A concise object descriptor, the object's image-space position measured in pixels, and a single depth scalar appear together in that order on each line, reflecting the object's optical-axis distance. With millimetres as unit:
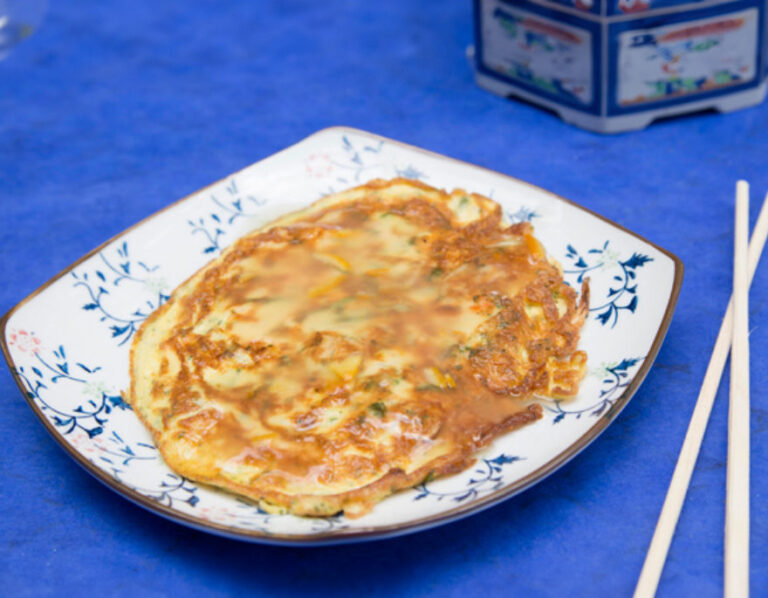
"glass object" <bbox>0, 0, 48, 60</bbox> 1147
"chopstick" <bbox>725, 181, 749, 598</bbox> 714
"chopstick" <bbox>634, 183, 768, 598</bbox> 715
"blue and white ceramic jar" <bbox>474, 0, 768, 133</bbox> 928
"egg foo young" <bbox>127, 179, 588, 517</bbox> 739
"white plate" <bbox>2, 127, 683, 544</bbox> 724
